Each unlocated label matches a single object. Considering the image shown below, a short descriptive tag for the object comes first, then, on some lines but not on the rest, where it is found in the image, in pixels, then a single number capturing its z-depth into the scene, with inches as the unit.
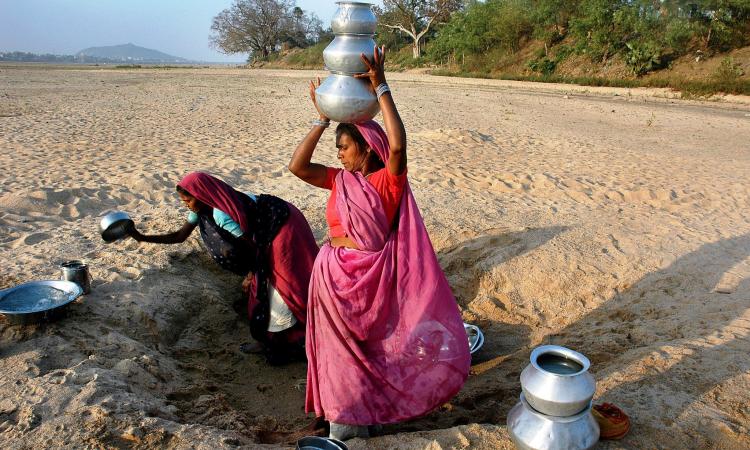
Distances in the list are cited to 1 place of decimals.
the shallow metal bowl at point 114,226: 140.1
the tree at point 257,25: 2103.8
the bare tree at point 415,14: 1515.7
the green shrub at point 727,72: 721.6
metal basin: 121.2
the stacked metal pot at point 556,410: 79.4
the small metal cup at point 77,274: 140.4
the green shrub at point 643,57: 877.2
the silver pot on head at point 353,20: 95.0
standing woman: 98.9
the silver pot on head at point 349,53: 93.7
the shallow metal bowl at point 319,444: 84.1
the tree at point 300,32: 2119.8
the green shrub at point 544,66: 1056.2
